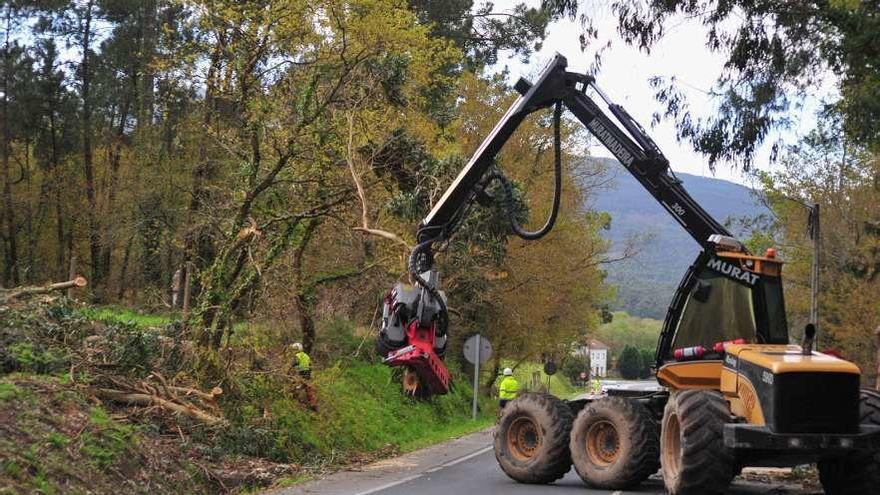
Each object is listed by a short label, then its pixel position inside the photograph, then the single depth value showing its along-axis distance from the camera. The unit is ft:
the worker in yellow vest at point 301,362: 70.03
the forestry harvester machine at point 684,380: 43.47
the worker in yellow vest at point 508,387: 96.37
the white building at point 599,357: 505.17
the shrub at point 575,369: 333.62
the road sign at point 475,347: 110.63
